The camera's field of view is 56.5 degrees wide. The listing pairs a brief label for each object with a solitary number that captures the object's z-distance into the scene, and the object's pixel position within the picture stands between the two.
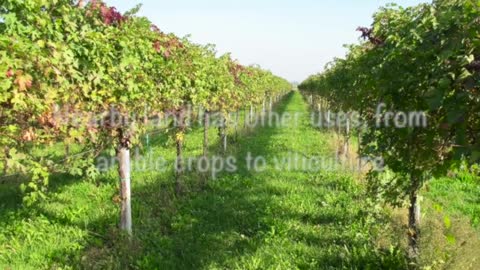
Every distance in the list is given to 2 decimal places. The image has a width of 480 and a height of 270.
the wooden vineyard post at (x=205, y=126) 11.66
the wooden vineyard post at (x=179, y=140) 9.10
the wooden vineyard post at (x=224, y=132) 13.68
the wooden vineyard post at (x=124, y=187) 6.80
